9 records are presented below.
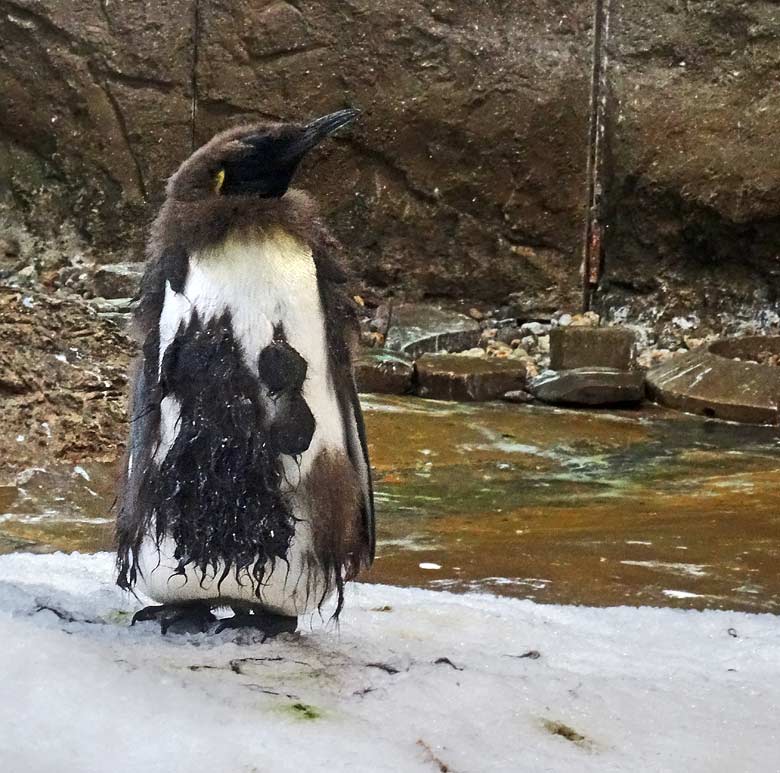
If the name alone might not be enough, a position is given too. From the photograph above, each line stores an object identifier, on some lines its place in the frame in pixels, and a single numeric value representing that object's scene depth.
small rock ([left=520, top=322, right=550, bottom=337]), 7.05
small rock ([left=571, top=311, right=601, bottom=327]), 7.07
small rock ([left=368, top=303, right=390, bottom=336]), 6.87
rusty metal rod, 6.98
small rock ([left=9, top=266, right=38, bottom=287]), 7.07
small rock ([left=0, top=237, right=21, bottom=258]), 7.37
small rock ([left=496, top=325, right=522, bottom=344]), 7.00
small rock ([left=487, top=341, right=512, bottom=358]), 6.74
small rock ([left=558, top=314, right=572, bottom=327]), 7.10
